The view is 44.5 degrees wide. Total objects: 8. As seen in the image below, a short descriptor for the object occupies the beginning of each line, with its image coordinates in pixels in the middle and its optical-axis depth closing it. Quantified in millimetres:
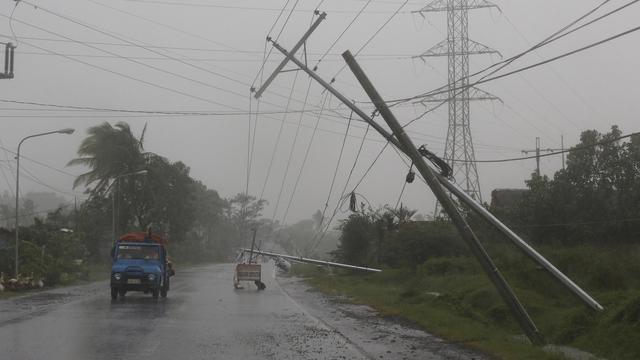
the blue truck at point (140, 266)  26547
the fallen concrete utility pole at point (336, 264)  46531
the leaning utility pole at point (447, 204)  16234
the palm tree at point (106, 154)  64750
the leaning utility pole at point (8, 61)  25719
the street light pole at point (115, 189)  54303
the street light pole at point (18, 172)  34125
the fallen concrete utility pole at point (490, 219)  16594
